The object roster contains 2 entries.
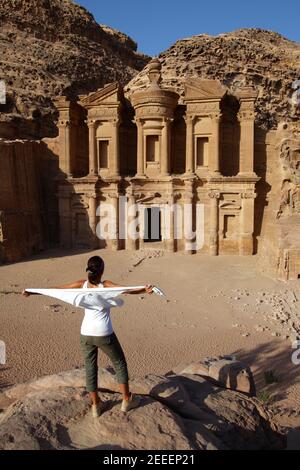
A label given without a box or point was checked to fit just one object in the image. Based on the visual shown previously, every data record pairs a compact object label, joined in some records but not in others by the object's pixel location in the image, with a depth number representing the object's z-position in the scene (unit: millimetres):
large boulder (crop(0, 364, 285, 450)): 4070
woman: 4629
